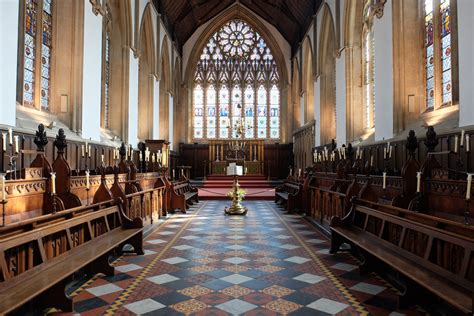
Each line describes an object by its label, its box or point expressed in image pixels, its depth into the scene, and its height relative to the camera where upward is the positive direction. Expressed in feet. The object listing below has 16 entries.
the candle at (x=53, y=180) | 15.99 -0.57
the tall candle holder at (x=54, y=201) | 16.28 -1.57
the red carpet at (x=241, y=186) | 51.21 -3.26
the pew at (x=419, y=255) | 9.29 -3.00
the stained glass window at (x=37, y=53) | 30.09 +9.71
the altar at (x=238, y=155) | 72.90 +2.53
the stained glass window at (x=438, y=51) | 30.09 +9.84
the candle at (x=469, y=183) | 11.43 -0.51
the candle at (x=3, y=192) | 11.70 -0.79
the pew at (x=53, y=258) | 9.50 -3.09
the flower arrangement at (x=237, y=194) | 35.37 -2.54
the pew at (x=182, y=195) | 36.37 -3.12
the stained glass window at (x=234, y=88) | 81.15 +17.56
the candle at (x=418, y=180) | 16.30 -0.55
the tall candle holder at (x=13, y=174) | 18.38 -0.36
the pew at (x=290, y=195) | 36.50 -3.03
